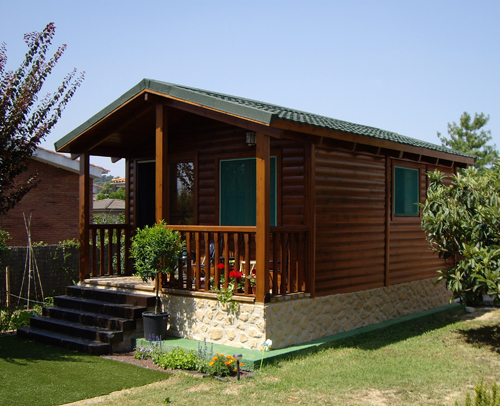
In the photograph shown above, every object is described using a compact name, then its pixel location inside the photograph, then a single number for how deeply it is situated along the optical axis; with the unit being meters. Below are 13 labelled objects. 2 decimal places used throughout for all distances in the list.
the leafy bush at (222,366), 6.11
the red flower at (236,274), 7.07
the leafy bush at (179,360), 6.49
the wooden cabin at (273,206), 7.04
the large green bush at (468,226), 7.35
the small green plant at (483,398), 3.65
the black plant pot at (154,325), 7.33
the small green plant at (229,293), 7.04
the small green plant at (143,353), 7.12
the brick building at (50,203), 16.36
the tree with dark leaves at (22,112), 8.80
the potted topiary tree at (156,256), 7.31
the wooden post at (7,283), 9.94
